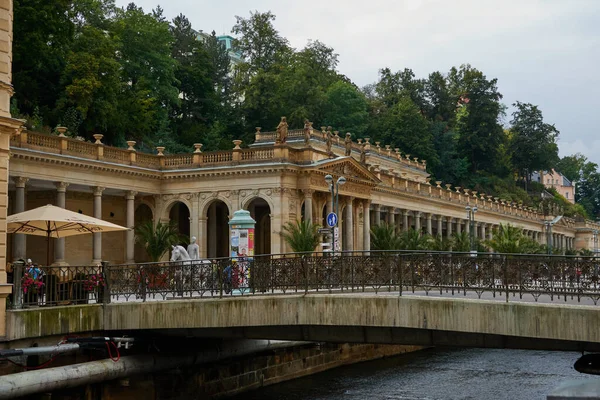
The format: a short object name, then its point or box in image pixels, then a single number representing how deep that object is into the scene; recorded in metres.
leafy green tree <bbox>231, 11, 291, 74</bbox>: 91.50
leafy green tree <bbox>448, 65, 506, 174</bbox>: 110.44
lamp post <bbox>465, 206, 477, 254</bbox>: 61.09
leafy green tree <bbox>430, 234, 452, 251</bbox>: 57.53
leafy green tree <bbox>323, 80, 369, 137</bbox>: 88.38
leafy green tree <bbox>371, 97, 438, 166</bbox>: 95.69
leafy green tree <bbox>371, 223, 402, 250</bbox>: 50.97
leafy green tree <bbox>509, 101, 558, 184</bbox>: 122.25
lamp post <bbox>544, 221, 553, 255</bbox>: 75.69
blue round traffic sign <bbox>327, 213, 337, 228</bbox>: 34.94
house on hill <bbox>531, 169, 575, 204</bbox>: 160.12
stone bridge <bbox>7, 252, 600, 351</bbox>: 17.77
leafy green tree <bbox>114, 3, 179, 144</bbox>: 67.62
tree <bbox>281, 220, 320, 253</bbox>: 41.75
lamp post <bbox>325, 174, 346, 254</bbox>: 36.34
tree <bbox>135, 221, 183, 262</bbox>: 44.59
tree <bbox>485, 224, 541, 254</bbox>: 54.31
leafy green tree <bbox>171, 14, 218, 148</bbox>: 82.25
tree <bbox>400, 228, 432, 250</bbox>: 51.38
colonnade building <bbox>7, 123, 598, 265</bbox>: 43.50
